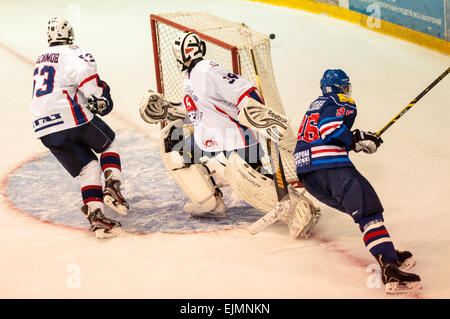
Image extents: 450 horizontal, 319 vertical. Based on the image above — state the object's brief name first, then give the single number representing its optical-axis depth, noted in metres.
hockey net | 8.56
